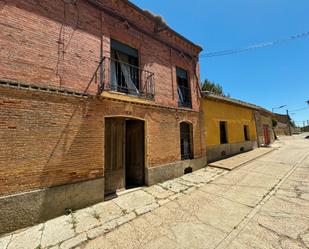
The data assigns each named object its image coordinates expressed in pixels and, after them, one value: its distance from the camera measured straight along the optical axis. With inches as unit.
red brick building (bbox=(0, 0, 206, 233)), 153.6
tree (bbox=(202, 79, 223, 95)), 993.6
